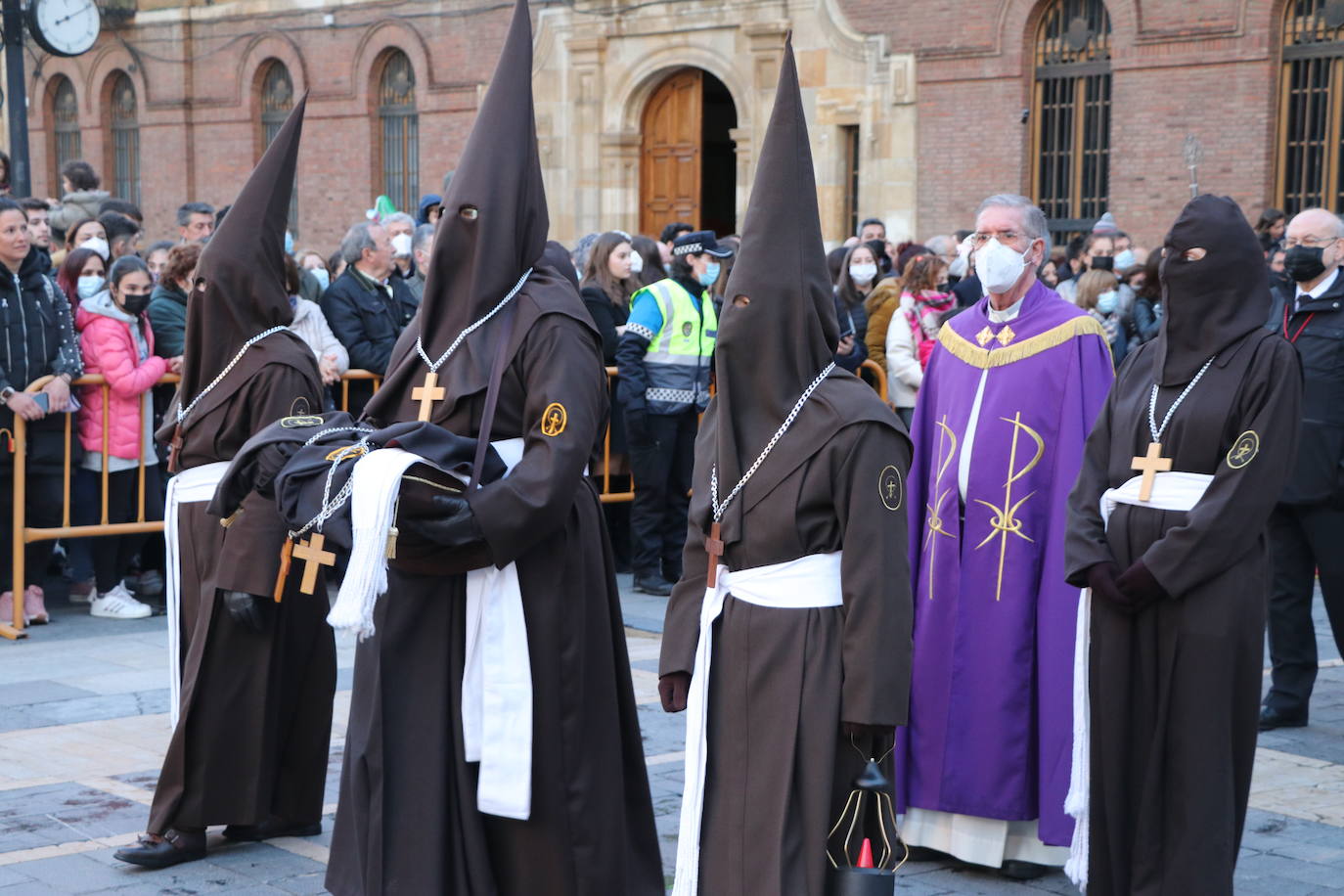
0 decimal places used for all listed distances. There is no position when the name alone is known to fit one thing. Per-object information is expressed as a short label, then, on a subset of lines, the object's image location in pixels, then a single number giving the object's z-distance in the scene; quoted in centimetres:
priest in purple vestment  562
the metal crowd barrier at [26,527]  916
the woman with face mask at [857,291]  1172
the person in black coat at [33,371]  898
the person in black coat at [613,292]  1064
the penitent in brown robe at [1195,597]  488
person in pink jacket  948
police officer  1021
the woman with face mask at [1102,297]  1208
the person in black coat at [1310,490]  761
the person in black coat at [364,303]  1033
